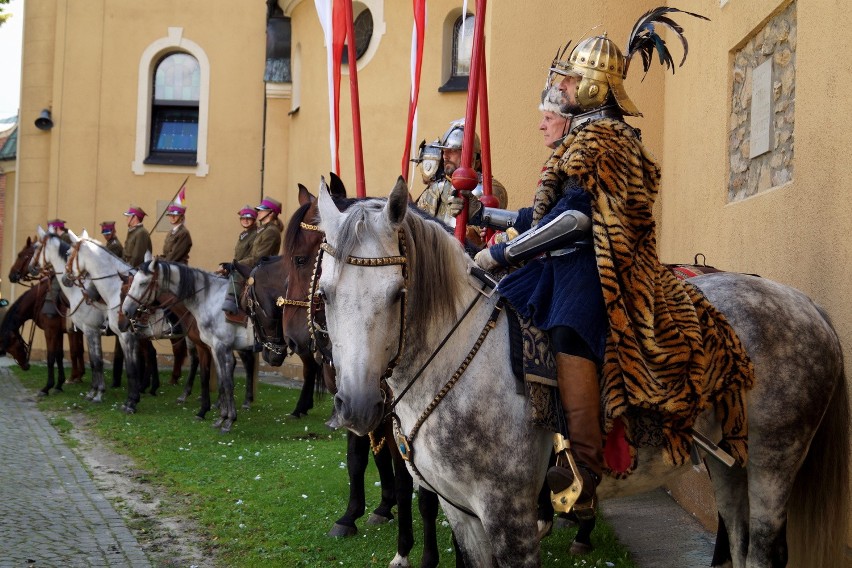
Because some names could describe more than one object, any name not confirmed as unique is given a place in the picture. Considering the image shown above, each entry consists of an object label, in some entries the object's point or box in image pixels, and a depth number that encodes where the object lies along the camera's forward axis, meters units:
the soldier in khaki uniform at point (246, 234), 14.06
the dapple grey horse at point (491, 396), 3.51
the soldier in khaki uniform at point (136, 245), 17.94
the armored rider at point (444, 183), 6.92
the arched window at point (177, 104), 21.39
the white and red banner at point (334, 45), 6.39
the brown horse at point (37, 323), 16.12
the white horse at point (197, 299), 12.78
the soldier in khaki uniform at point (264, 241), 12.55
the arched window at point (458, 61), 16.08
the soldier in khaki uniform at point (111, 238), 18.64
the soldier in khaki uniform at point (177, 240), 16.52
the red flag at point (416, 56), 6.91
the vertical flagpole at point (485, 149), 5.34
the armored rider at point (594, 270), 3.68
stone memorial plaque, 6.14
